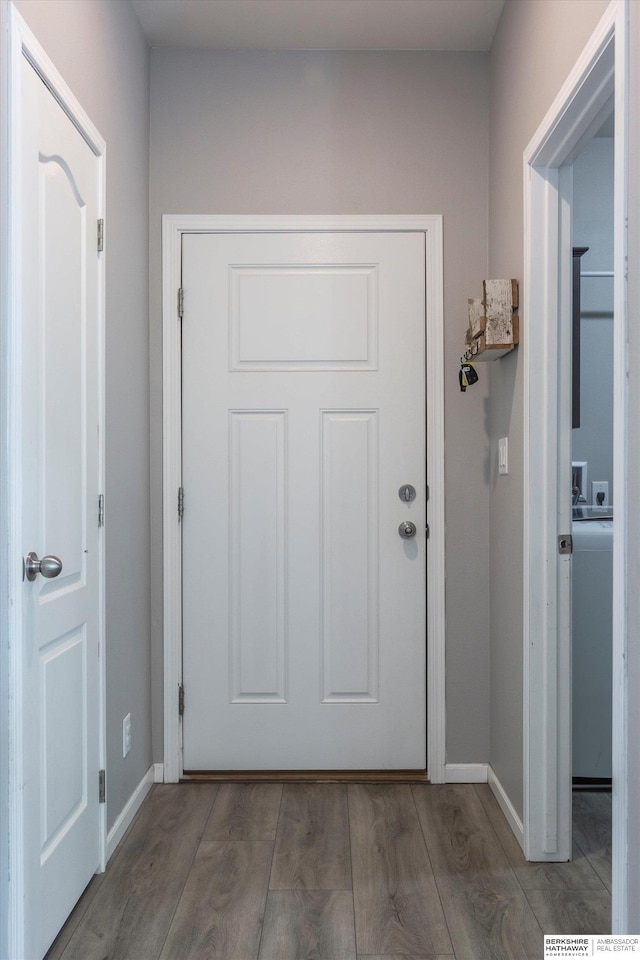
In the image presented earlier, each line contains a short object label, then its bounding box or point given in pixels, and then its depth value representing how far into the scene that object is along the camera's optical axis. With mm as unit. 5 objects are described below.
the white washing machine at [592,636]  2555
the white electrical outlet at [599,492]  3152
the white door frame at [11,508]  1478
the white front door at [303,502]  2744
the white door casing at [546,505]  2131
